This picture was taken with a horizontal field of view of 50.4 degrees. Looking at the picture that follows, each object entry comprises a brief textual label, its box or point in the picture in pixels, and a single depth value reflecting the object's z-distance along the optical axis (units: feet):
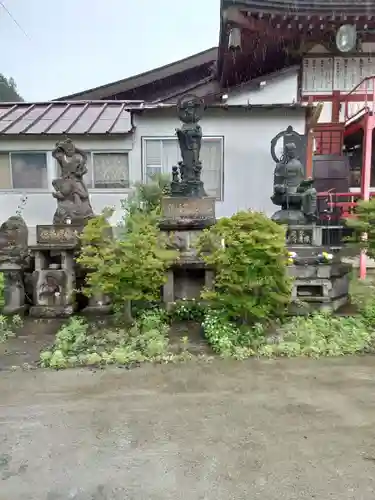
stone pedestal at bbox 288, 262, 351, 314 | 22.16
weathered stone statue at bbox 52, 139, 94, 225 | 25.53
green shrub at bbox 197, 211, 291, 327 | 17.72
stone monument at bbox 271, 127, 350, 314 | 22.41
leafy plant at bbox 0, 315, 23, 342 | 19.69
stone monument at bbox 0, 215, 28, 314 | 23.52
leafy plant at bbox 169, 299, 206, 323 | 21.62
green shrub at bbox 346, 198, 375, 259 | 21.97
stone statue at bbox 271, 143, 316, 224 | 24.46
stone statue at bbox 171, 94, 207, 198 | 25.67
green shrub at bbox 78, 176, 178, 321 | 18.95
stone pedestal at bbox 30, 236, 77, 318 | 23.17
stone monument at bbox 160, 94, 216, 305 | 22.76
